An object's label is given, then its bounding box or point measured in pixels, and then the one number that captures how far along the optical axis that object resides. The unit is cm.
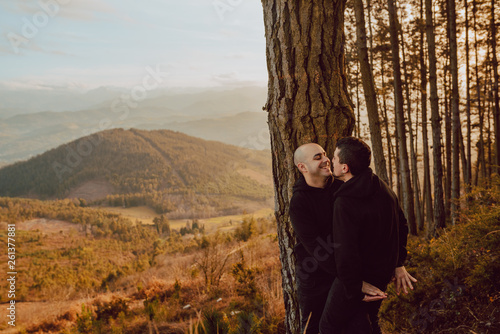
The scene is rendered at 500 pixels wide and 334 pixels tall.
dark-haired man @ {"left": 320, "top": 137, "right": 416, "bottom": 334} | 158
